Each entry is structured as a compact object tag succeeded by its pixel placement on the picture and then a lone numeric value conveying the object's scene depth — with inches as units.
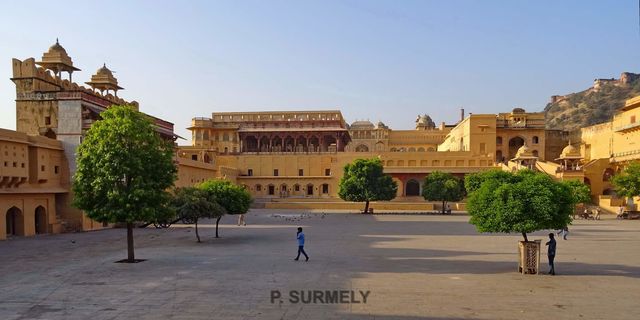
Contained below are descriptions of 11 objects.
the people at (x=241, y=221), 1181.8
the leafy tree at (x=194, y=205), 772.6
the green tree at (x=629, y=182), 1472.7
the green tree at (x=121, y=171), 607.8
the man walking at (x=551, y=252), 510.9
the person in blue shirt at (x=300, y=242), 612.1
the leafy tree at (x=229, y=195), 890.1
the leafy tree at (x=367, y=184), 1683.1
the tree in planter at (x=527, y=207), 506.0
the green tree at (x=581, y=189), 1373.0
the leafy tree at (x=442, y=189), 1713.8
